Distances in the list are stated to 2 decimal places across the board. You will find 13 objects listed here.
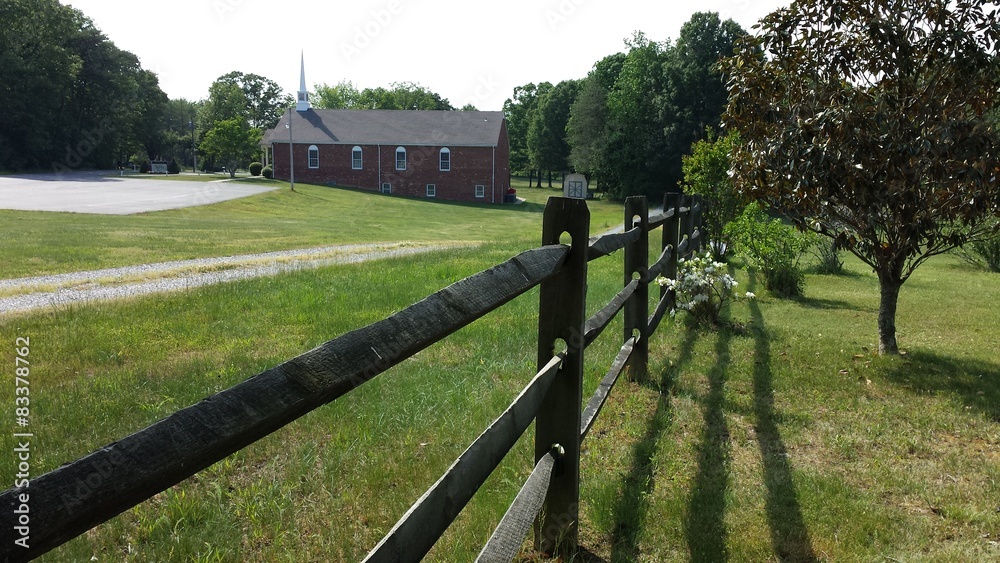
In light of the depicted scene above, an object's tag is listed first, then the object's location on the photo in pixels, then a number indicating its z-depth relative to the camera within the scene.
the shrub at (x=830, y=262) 14.49
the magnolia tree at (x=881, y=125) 5.91
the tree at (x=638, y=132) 53.50
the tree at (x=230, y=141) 62.62
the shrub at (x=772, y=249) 11.02
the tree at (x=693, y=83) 50.94
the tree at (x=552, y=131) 75.88
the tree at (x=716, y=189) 14.88
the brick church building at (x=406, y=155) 57.97
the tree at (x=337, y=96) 92.62
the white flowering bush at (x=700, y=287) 7.66
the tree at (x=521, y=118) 88.81
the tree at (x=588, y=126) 61.66
